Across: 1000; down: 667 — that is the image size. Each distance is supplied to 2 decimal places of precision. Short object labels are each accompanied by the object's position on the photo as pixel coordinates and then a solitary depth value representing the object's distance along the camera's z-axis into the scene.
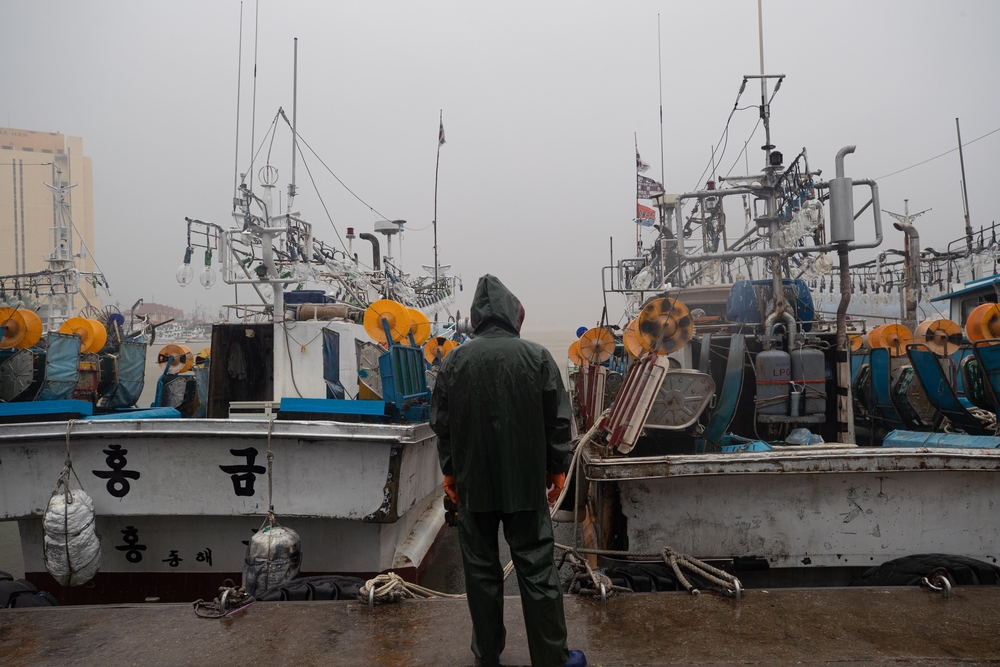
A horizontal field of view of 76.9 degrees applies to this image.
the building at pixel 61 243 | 12.12
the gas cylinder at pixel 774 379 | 4.70
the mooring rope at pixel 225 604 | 3.45
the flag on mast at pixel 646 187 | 13.65
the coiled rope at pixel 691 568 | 3.44
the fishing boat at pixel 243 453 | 4.43
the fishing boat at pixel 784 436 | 3.60
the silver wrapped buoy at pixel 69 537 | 4.21
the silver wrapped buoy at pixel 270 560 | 4.02
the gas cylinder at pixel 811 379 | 4.69
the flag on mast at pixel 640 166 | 14.34
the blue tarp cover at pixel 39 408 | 4.95
